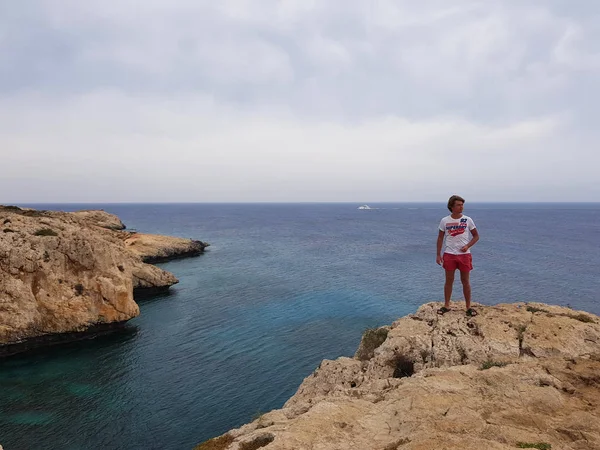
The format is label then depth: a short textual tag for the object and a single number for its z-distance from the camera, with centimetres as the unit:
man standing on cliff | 1326
